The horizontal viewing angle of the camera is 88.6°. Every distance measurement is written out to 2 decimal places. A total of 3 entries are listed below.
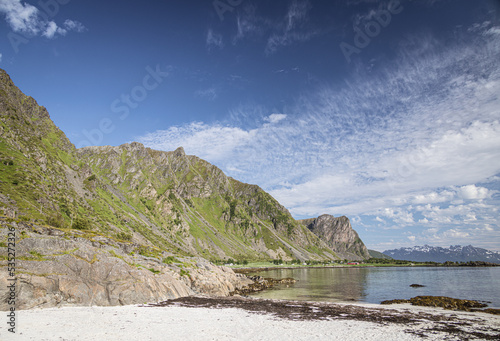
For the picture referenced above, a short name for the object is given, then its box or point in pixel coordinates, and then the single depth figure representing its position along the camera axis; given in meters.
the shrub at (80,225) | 71.12
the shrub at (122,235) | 134.24
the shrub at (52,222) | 65.25
